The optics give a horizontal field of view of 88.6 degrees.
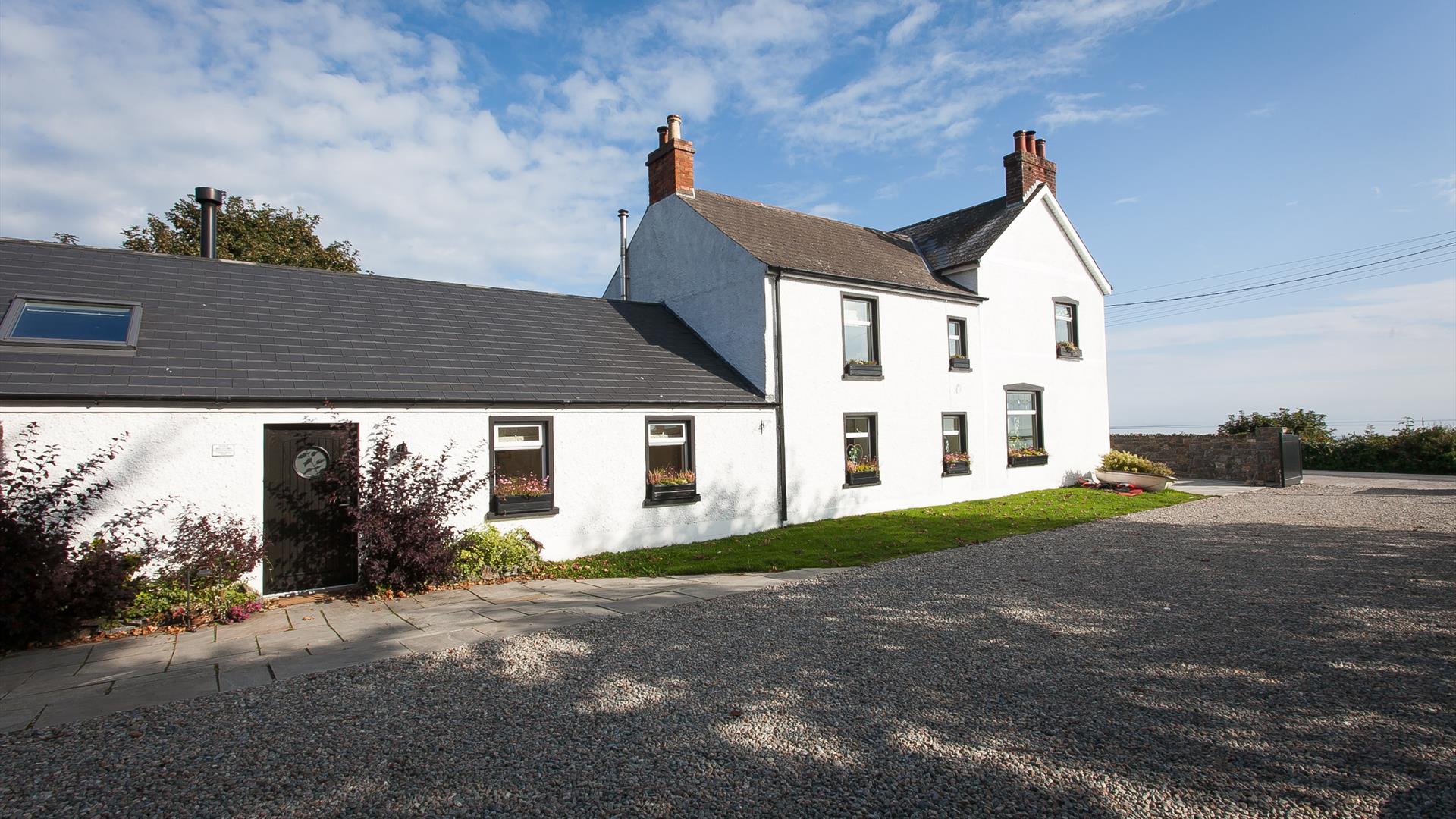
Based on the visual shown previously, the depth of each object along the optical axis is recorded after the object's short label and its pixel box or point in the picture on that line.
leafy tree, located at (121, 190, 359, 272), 25.44
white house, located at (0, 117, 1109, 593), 9.62
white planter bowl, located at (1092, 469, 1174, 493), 20.94
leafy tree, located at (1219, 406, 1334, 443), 28.11
